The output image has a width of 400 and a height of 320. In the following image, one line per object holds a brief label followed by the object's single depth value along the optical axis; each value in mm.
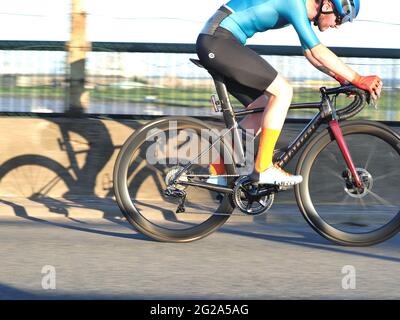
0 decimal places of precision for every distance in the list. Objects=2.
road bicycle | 12503
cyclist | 12114
